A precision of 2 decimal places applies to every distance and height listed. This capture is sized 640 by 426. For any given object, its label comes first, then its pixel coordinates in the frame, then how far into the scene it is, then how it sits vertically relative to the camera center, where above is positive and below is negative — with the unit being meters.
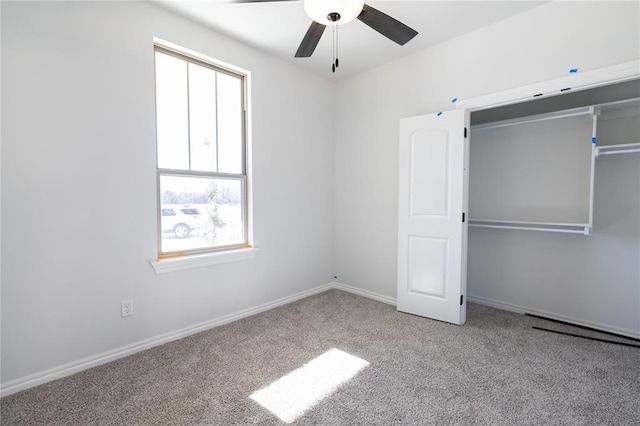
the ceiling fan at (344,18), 1.77 +1.20
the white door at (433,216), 2.93 -0.14
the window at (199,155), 2.66 +0.46
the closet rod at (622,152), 2.51 +0.46
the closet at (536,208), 2.78 -0.05
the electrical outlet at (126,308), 2.36 -0.86
